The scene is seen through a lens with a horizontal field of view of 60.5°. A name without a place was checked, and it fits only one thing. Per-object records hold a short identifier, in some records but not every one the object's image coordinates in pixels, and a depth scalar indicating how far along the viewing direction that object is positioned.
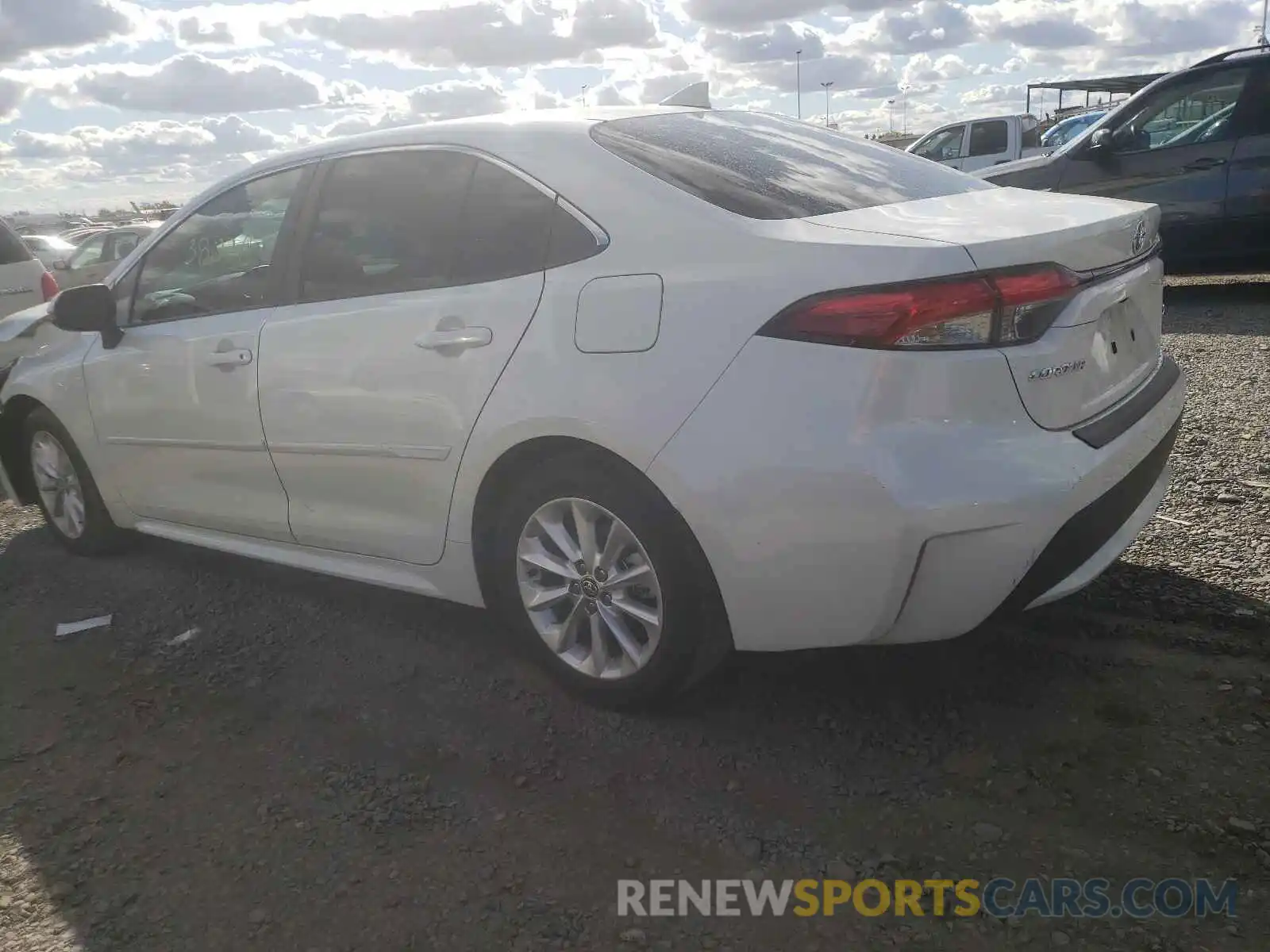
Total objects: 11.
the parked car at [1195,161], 8.23
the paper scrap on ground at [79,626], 4.06
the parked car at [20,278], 7.29
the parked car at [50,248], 15.09
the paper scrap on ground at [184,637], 3.87
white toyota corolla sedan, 2.42
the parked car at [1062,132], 21.05
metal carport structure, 43.62
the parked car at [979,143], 19.38
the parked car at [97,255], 14.00
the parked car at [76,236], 14.78
